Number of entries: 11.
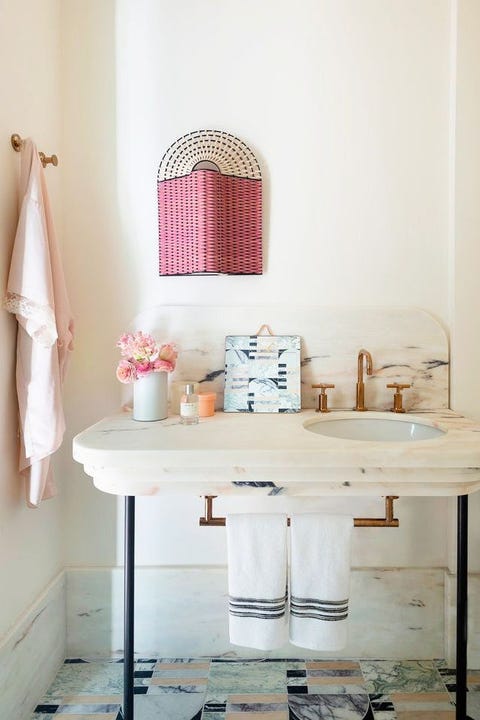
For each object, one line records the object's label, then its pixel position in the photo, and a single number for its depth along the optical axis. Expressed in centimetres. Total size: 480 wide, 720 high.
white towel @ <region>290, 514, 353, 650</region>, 141
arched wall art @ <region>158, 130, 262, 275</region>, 176
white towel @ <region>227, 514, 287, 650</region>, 141
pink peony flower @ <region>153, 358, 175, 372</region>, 158
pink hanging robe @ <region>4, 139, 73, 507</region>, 143
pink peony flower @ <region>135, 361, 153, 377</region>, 157
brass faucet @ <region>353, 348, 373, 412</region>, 174
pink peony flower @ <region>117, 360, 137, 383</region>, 155
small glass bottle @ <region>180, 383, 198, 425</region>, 154
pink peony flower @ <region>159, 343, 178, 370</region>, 164
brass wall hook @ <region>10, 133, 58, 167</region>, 148
